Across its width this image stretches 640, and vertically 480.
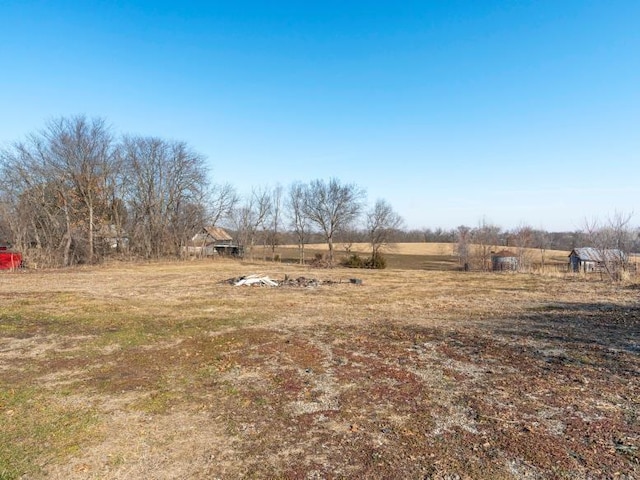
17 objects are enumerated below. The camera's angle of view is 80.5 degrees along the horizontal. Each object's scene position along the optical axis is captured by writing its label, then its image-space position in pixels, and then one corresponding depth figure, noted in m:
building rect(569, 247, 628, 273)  17.86
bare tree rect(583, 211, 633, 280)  17.81
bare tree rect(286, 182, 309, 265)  48.25
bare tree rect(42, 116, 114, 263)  27.39
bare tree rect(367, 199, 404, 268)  47.94
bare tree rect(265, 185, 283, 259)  49.69
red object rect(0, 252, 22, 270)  21.42
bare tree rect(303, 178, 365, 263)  47.31
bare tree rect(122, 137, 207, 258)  34.81
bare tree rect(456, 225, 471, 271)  36.36
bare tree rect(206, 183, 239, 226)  40.94
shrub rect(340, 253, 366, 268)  33.11
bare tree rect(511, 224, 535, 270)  26.01
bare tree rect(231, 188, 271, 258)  47.44
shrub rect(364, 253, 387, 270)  32.84
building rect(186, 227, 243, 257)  42.16
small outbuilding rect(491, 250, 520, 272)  27.13
